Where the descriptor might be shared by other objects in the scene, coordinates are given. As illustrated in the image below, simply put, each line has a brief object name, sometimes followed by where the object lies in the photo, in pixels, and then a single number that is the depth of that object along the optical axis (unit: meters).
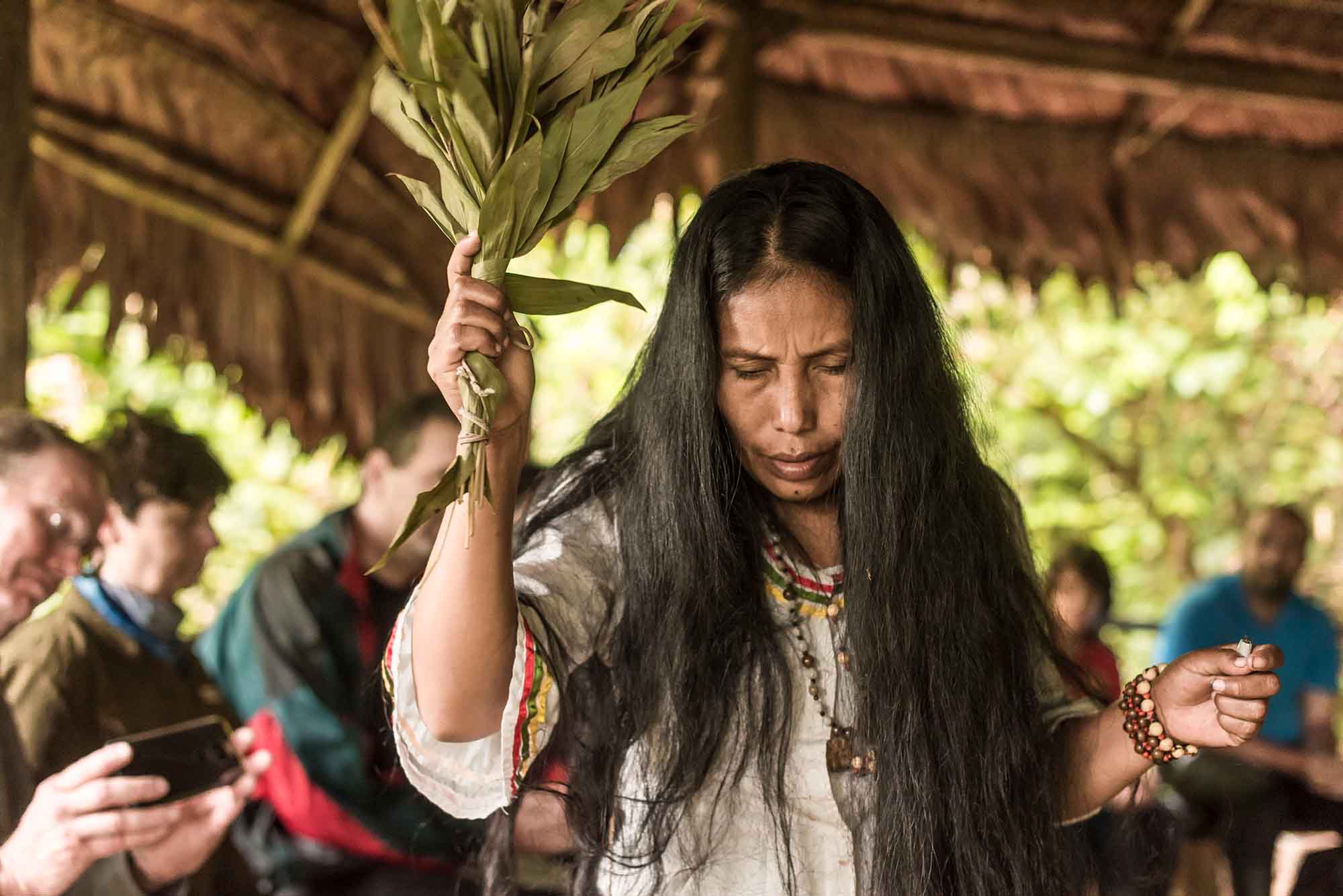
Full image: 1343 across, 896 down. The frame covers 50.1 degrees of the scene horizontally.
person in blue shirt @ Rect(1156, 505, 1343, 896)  4.38
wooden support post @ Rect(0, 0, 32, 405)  2.40
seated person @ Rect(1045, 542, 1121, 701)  4.77
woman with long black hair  1.70
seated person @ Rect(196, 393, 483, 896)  3.21
